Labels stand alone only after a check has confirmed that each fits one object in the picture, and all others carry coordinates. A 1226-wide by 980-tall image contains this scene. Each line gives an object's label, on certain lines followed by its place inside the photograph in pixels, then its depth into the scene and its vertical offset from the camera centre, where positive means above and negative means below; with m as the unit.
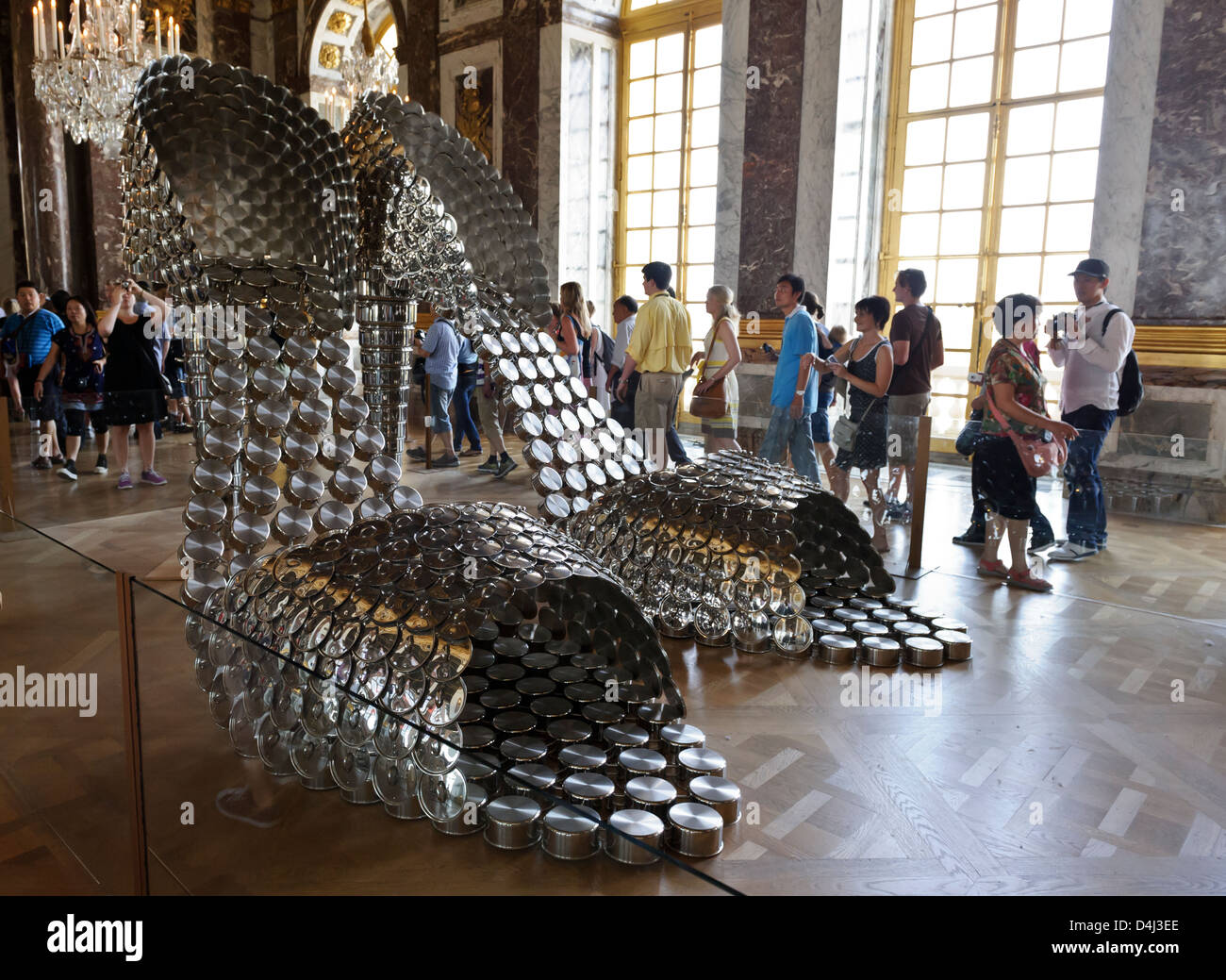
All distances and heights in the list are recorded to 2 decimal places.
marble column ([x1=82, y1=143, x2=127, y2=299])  11.88 +1.27
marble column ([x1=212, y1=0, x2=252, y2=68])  13.10 +4.07
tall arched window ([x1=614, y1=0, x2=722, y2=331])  9.77 +2.03
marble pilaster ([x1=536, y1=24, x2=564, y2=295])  9.73 +1.86
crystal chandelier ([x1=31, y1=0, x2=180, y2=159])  7.77 +2.13
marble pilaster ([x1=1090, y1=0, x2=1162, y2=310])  6.21 +1.35
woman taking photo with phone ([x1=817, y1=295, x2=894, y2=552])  4.93 -0.38
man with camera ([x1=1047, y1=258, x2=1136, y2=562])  5.03 -0.32
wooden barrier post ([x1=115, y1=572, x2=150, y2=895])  1.69 -0.78
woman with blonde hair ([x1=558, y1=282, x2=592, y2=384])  6.87 +0.08
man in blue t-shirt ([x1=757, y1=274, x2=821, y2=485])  5.27 -0.37
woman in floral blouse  4.34 -0.44
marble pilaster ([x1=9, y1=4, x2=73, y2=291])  11.47 +1.64
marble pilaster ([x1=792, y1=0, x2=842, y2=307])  7.70 +1.60
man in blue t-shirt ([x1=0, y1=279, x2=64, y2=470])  6.92 -0.36
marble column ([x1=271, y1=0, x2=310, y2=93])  13.07 +3.88
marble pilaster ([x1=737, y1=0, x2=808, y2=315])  7.94 +1.61
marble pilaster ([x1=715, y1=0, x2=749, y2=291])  8.26 +1.66
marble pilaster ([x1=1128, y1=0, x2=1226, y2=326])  5.96 +1.05
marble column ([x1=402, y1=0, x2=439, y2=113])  10.99 +3.23
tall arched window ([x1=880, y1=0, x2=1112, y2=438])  7.49 +1.52
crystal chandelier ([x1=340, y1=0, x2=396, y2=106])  10.30 +2.78
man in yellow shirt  5.80 -0.14
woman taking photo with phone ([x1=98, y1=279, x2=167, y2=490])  6.12 -0.45
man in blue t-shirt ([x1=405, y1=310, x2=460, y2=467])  7.31 -0.35
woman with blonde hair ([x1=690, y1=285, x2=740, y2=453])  5.48 -0.19
